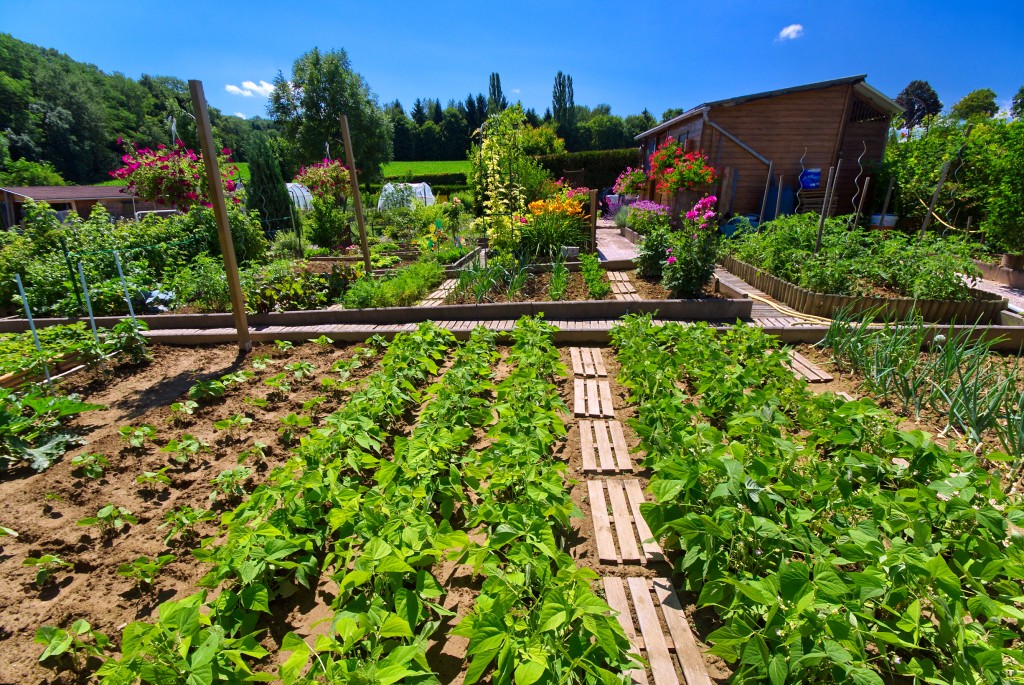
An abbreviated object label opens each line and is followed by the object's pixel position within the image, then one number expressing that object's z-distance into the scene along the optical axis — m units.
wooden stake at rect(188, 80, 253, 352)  4.30
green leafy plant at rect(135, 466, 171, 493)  2.56
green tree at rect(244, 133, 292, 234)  13.32
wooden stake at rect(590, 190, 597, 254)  7.48
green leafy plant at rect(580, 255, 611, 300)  5.96
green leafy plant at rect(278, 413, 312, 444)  2.89
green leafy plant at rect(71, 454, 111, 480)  2.71
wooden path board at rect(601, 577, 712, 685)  1.62
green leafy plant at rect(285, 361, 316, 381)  4.02
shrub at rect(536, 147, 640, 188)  24.11
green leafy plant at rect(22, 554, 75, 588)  1.99
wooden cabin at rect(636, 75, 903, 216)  12.36
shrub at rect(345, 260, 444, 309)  5.95
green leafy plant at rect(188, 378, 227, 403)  3.63
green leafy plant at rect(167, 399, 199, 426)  3.38
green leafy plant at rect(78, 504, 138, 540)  2.31
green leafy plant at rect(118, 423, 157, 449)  2.97
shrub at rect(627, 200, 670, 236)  7.52
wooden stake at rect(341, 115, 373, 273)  6.40
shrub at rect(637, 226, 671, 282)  6.76
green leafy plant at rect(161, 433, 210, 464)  2.82
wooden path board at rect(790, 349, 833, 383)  3.92
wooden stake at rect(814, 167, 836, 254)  6.15
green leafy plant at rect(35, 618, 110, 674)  1.57
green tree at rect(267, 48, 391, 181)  25.36
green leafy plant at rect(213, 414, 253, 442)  3.14
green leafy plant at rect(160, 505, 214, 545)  2.24
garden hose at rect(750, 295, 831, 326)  5.29
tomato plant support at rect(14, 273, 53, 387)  3.86
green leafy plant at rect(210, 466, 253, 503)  2.48
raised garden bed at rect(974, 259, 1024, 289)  7.07
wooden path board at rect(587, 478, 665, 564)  2.17
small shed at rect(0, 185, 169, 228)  26.06
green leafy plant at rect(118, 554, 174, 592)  1.93
